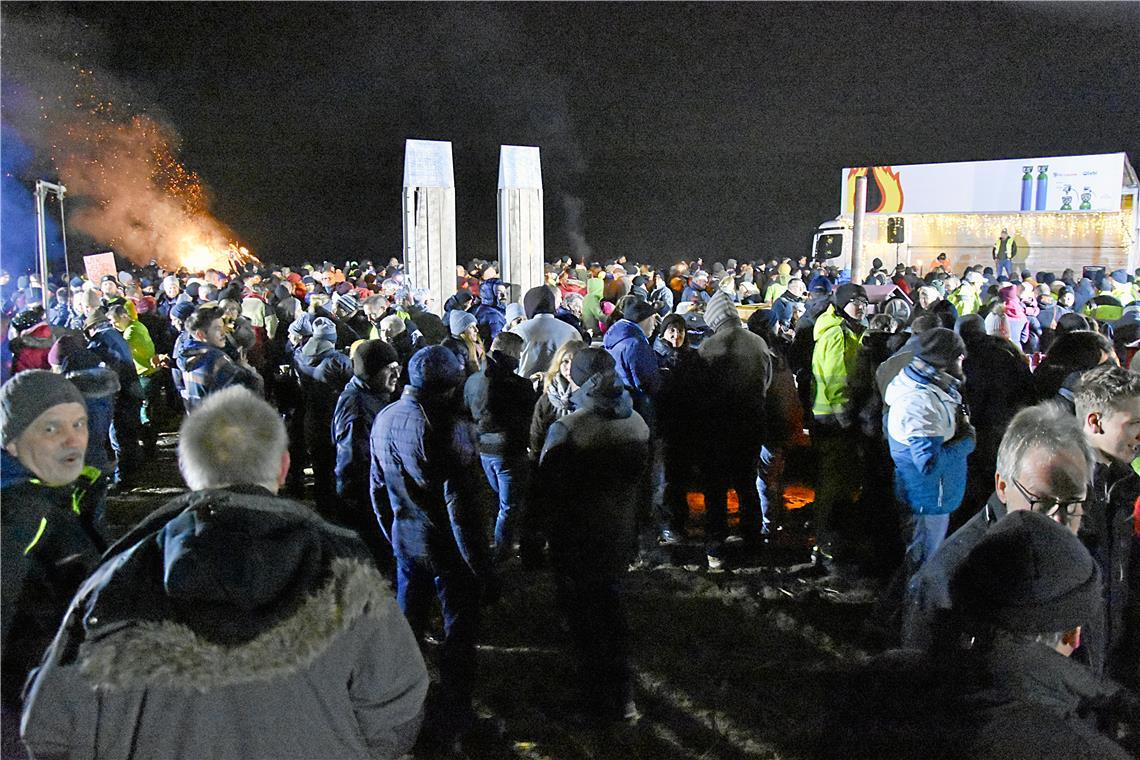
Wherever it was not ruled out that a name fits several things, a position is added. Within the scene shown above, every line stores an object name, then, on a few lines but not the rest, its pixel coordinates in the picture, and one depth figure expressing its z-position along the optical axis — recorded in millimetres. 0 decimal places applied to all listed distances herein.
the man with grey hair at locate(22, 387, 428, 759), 1697
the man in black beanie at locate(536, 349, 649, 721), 3791
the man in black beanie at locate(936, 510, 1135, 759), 1890
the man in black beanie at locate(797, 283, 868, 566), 5797
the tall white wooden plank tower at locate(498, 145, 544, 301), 11297
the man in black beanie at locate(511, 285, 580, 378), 6402
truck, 24984
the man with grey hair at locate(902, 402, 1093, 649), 2271
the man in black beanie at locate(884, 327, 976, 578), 4383
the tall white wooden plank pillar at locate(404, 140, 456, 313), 10883
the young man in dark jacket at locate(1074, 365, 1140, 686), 3080
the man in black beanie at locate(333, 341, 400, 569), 4914
